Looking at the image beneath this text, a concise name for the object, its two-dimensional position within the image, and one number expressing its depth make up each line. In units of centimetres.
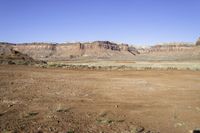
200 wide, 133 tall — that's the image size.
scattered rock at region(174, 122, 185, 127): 633
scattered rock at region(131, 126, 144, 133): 578
